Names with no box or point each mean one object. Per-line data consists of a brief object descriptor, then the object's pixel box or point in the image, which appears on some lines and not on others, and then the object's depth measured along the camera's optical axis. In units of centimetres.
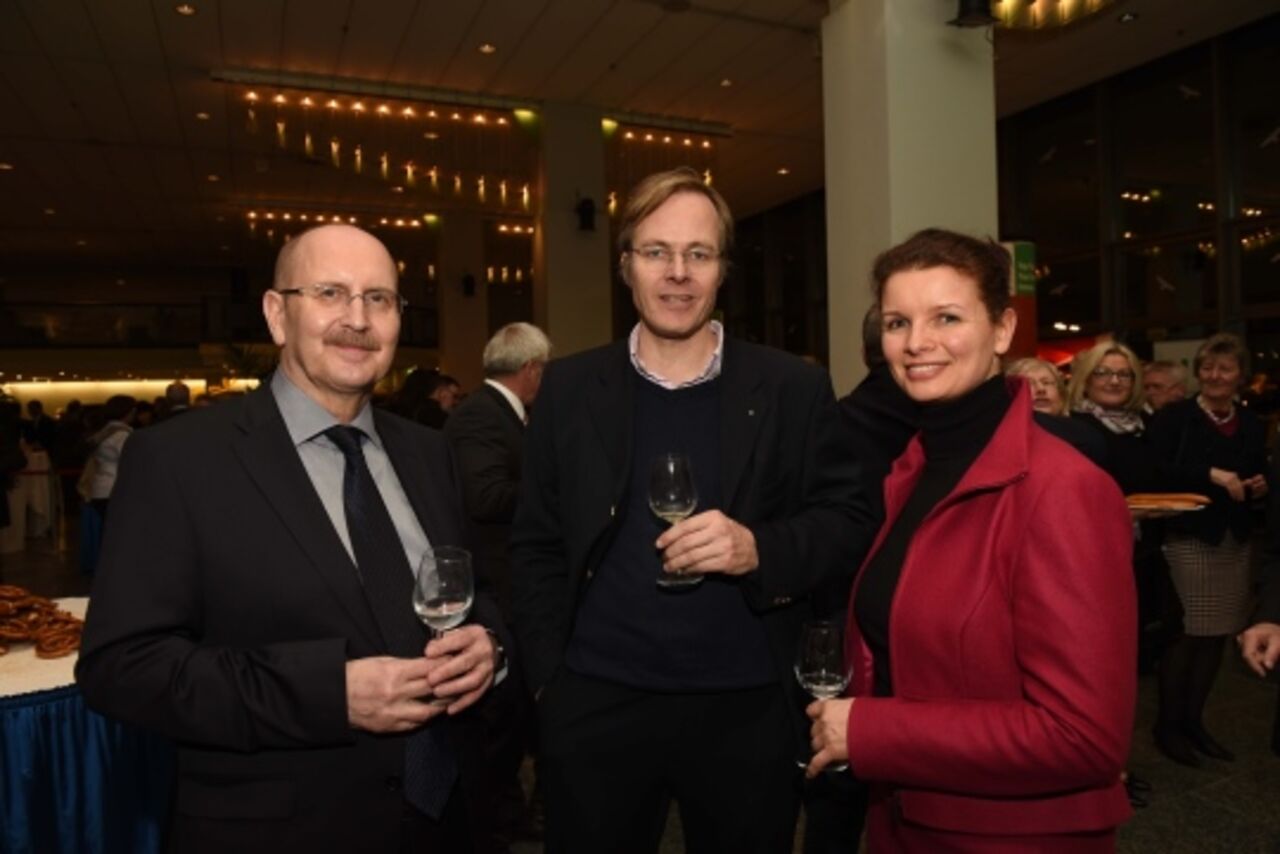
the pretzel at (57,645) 242
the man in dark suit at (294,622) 137
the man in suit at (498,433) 316
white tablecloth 221
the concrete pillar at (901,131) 566
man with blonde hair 177
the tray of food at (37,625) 244
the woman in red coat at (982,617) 129
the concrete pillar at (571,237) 989
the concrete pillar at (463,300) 1399
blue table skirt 215
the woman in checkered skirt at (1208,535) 393
